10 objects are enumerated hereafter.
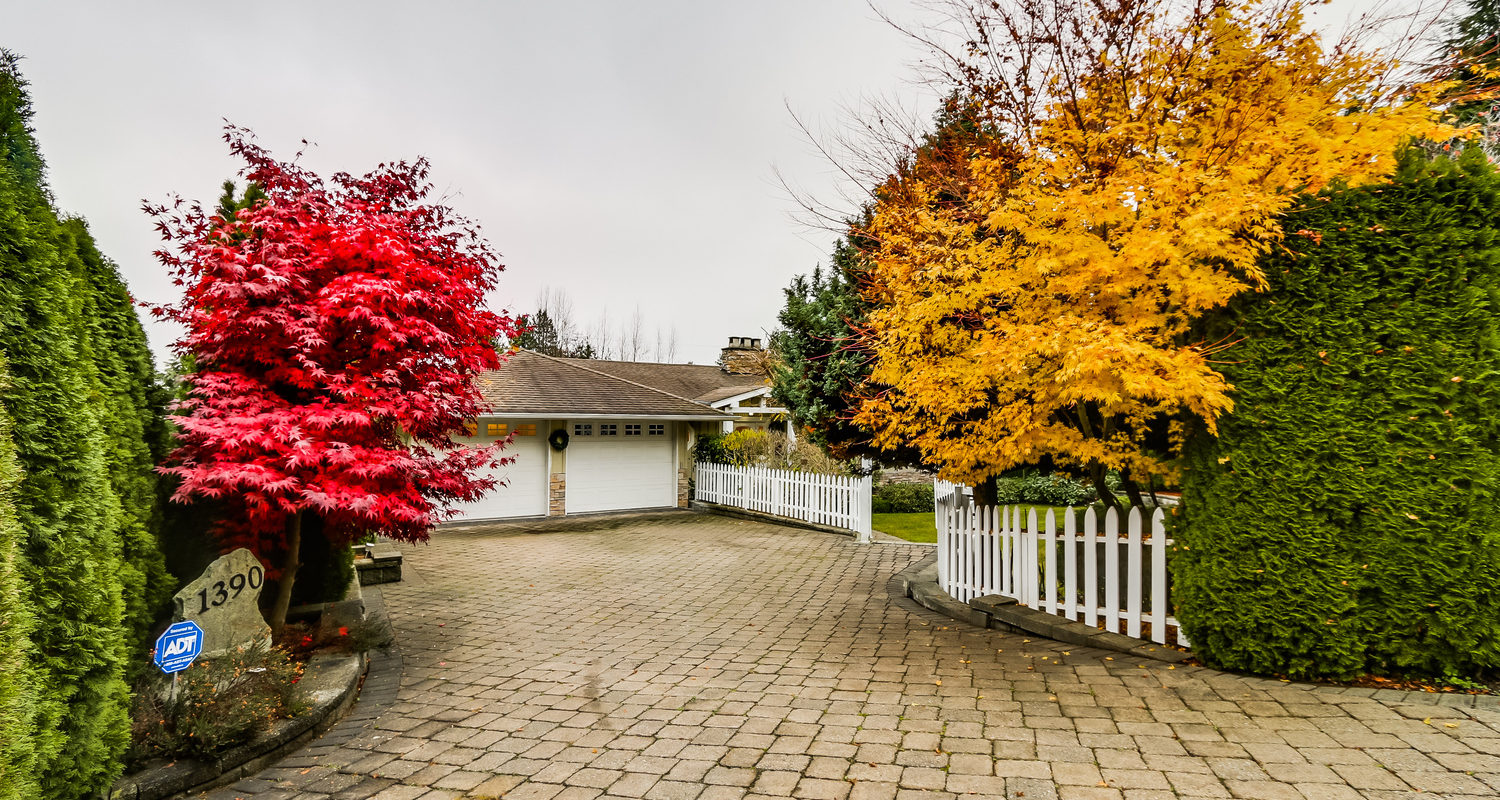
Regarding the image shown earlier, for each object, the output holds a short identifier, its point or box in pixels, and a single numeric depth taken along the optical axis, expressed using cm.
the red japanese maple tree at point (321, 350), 428
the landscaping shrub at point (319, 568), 639
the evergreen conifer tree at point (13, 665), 207
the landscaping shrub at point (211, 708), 326
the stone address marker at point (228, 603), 393
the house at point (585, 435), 1438
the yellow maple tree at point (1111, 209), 396
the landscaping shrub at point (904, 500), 1616
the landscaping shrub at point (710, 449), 1606
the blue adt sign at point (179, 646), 338
